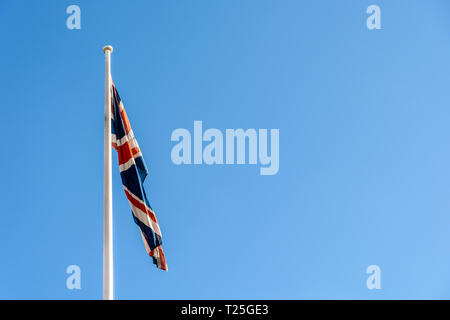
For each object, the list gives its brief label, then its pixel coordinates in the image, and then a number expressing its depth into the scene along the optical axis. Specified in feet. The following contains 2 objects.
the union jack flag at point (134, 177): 40.34
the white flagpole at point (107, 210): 37.04
